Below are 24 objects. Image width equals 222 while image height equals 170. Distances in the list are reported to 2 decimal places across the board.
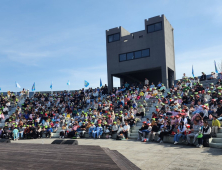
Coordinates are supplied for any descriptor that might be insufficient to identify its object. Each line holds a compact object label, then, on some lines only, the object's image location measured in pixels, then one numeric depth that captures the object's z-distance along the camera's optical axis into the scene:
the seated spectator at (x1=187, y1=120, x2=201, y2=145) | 11.36
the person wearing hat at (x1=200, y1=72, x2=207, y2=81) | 22.39
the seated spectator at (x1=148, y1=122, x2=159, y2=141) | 14.07
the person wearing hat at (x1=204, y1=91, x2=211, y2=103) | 16.14
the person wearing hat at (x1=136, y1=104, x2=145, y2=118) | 18.00
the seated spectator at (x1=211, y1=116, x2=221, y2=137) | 11.75
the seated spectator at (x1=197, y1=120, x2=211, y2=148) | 11.00
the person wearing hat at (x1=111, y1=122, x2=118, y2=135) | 16.66
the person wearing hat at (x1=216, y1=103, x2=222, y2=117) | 12.86
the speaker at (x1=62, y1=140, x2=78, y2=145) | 10.40
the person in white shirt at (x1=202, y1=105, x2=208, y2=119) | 13.48
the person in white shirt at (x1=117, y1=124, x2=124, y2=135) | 15.90
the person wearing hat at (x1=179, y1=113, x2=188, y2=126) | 12.74
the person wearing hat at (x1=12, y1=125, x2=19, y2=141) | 19.55
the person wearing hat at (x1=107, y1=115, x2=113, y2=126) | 17.97
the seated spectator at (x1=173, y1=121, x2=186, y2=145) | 12.23
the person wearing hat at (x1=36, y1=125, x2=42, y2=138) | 19.97
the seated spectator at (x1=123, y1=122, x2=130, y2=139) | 15.85
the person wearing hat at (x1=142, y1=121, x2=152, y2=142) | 14.56
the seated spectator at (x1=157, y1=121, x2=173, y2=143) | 13.30
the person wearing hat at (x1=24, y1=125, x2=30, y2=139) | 19.91
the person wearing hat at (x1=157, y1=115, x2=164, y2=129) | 14.50
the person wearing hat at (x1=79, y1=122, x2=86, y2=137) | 18.38
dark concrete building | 25.36
